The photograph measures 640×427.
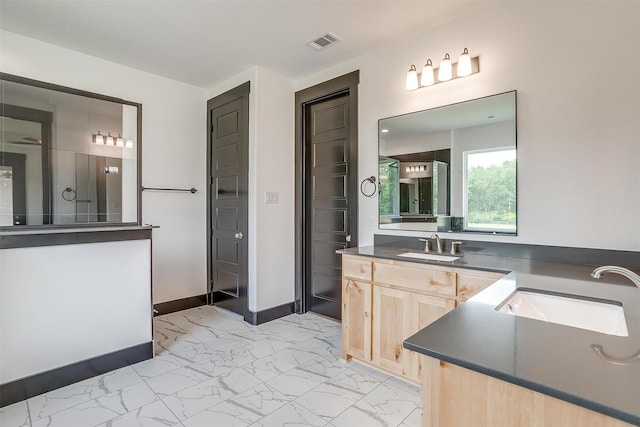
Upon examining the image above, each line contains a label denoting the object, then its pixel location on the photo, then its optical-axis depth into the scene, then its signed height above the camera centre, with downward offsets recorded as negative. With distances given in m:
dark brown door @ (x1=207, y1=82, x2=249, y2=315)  3.54 +0.13
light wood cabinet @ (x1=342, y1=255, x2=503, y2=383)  1.95 -0.63
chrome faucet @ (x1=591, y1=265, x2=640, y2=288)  1.08 -0.21
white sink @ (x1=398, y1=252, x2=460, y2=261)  2.19 -0.34
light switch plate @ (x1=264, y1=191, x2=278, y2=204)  3.44 +0.13
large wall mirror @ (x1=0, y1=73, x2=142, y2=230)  2.63 +0.48
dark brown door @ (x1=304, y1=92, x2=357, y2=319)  3.34 +0.12
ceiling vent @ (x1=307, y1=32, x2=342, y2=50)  2.71 +1.46
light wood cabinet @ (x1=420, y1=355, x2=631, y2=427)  0.66 -0.45
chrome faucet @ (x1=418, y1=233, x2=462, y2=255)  2.37 -0.27
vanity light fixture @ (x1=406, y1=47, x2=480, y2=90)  2.30 +1.04
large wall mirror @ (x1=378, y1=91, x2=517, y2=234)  2.23 +0.32
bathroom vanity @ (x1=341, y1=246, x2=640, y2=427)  0.64 -0.35
